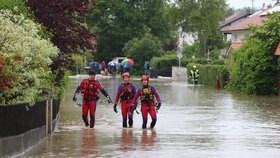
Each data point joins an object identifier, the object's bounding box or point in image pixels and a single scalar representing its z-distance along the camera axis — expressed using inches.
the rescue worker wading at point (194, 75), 2134.6
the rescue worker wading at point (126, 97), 784.9
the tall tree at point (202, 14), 3257.9
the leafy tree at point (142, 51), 3186.5
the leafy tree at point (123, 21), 3644.2
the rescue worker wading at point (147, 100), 766.5
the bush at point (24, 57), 564.1
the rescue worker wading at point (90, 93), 768.3
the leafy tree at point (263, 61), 1519.4
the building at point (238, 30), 3026.6
